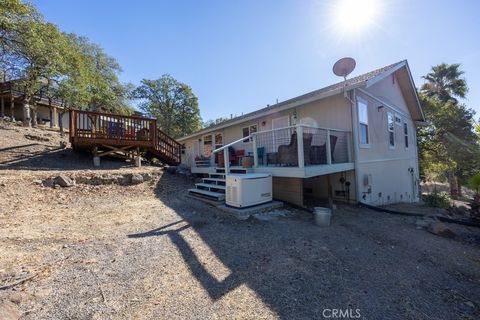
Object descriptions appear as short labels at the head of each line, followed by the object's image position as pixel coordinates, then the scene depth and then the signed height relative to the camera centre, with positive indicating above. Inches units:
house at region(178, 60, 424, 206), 245.4 +28.4
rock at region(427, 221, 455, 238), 194.9 -65.0
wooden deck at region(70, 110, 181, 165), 343.6 +67.7
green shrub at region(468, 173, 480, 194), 231.6 -25.2
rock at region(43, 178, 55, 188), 238.8 -9.9
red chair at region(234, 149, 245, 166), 381.1 +23.7
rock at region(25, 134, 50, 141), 460.0 +82.3
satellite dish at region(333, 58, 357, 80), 309.9 +146.6
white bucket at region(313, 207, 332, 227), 192.4 -47.7
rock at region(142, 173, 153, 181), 308.1 -8.7
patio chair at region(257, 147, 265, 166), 305.6 +21.9
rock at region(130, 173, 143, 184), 294.3 -9.7
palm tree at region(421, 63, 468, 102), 714.8 +273.5
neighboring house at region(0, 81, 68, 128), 654.5 +265.9
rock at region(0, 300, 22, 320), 77.2 -51.2
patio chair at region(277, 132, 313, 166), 223.7 +16.7
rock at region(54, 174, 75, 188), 245.6 -8.5
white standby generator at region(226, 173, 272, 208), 211.0 -22.5
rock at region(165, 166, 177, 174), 367.5 +0.4
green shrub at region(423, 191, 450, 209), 405.1 -80.0
